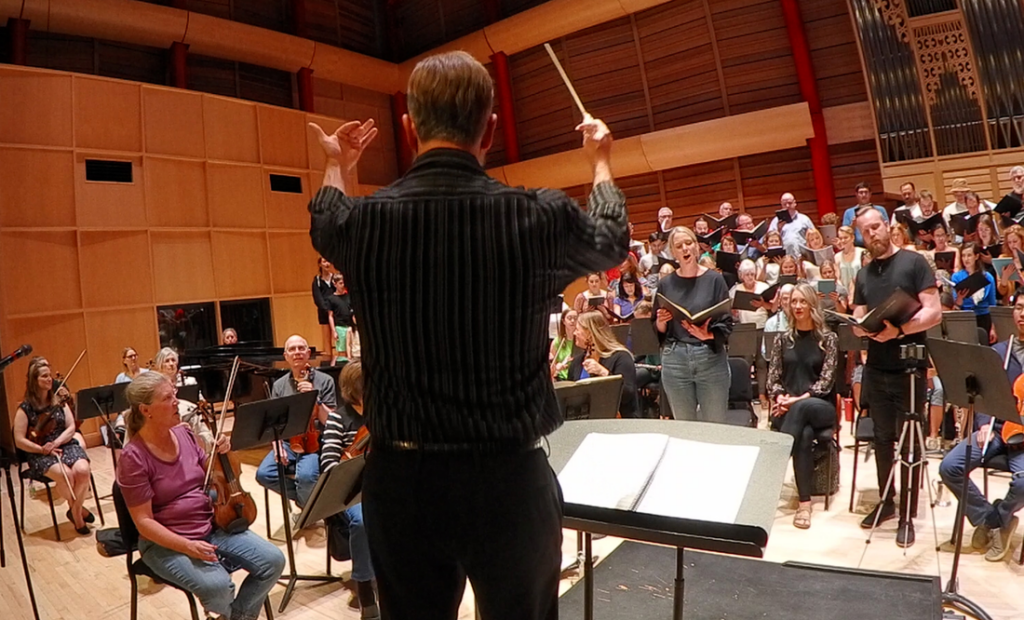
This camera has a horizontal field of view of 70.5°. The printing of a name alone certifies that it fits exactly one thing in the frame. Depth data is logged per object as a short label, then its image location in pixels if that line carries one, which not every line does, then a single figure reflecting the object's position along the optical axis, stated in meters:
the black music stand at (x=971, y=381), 3.12
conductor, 1.16
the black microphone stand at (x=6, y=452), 3.18
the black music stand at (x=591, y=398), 3.44
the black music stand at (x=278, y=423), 3.83
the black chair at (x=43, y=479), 5.21
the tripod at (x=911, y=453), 3.64
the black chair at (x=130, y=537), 3.17
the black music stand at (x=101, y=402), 5.40
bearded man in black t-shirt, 3.74
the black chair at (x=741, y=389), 5.41
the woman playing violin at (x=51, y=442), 5.34
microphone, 2.66
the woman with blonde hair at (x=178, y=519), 3.11
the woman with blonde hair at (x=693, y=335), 4.36
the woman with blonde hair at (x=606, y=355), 5.10
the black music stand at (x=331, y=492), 2.83
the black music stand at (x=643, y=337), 5.96
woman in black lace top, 4.51
